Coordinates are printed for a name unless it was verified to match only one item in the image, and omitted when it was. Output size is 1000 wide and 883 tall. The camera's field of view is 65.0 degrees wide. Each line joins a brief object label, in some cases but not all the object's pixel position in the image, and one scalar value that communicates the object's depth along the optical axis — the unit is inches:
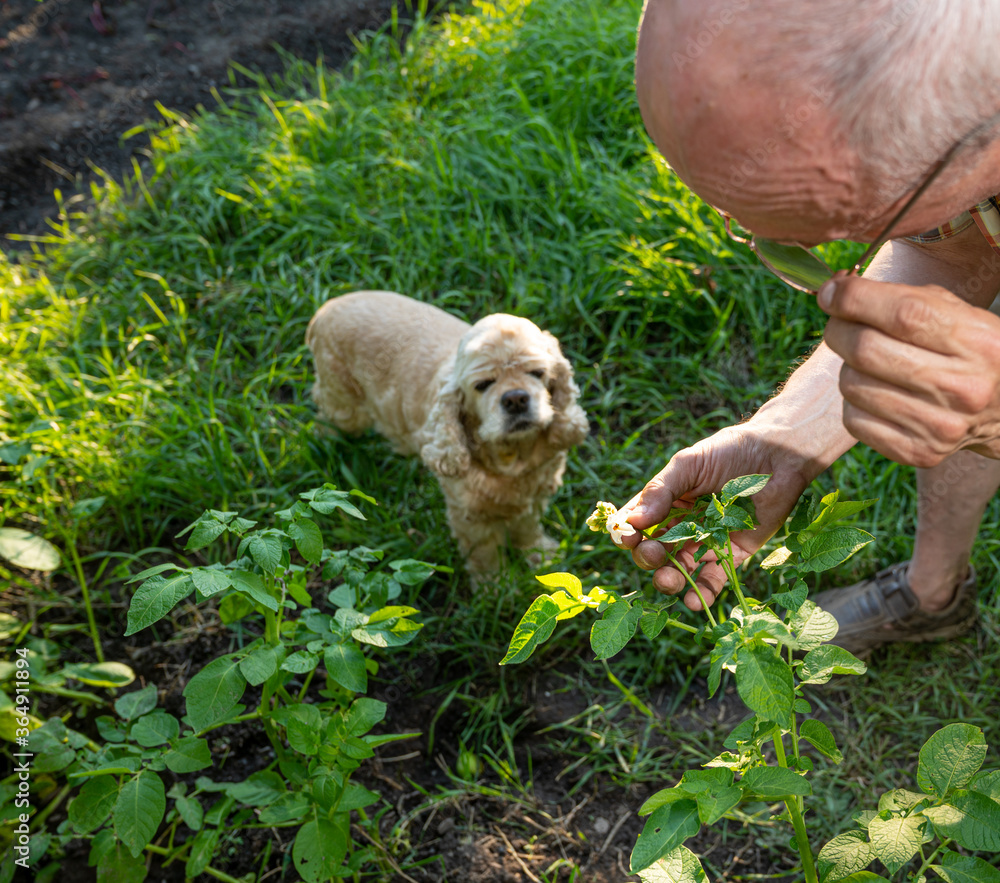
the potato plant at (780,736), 36.4
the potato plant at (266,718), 49.6
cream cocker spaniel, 92.6
